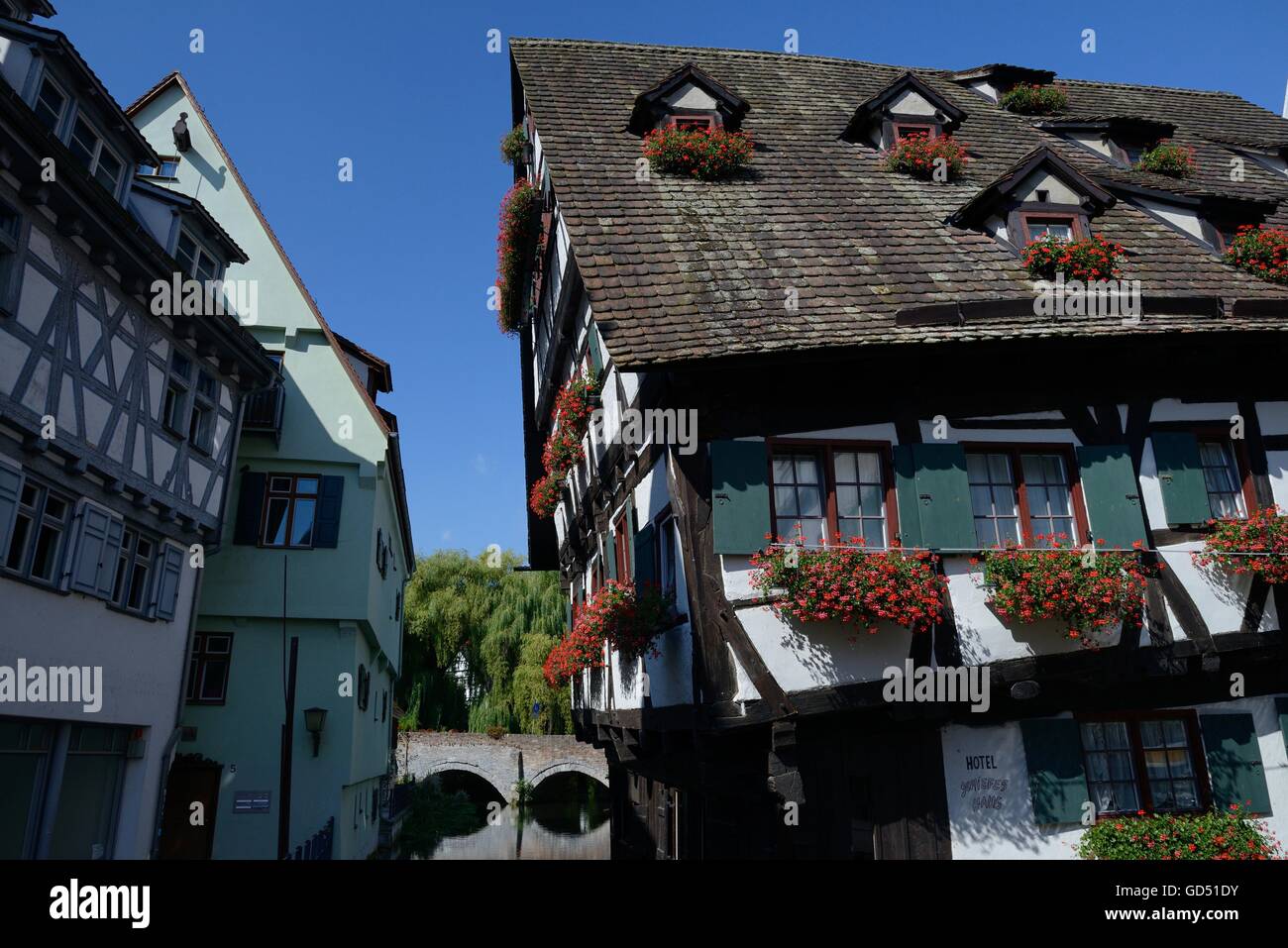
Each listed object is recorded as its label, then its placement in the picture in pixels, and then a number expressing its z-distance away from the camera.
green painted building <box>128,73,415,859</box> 13.08
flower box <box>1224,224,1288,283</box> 9.77
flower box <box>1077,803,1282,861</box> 7.57
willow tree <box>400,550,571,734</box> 30.28
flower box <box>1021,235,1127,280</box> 9.11
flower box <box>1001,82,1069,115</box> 14.23
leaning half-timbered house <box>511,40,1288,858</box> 7.68
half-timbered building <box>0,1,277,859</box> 9.07
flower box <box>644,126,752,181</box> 10.55
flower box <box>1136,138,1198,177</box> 12.55
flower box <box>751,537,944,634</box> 7.19
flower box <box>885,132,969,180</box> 11.27
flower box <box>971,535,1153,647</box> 7.58
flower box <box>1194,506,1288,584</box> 8.16
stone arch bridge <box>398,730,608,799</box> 30.09
